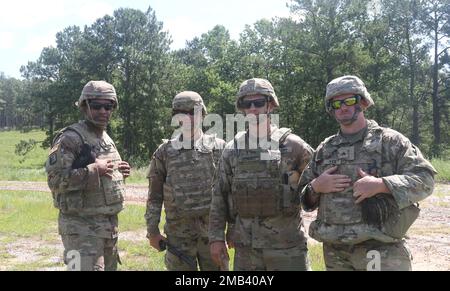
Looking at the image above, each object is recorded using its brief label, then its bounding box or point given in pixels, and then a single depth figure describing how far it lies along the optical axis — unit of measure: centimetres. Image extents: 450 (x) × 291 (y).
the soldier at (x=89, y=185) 396
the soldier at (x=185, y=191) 432
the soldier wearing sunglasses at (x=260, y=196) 353
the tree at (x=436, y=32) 3275
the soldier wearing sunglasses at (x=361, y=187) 297
